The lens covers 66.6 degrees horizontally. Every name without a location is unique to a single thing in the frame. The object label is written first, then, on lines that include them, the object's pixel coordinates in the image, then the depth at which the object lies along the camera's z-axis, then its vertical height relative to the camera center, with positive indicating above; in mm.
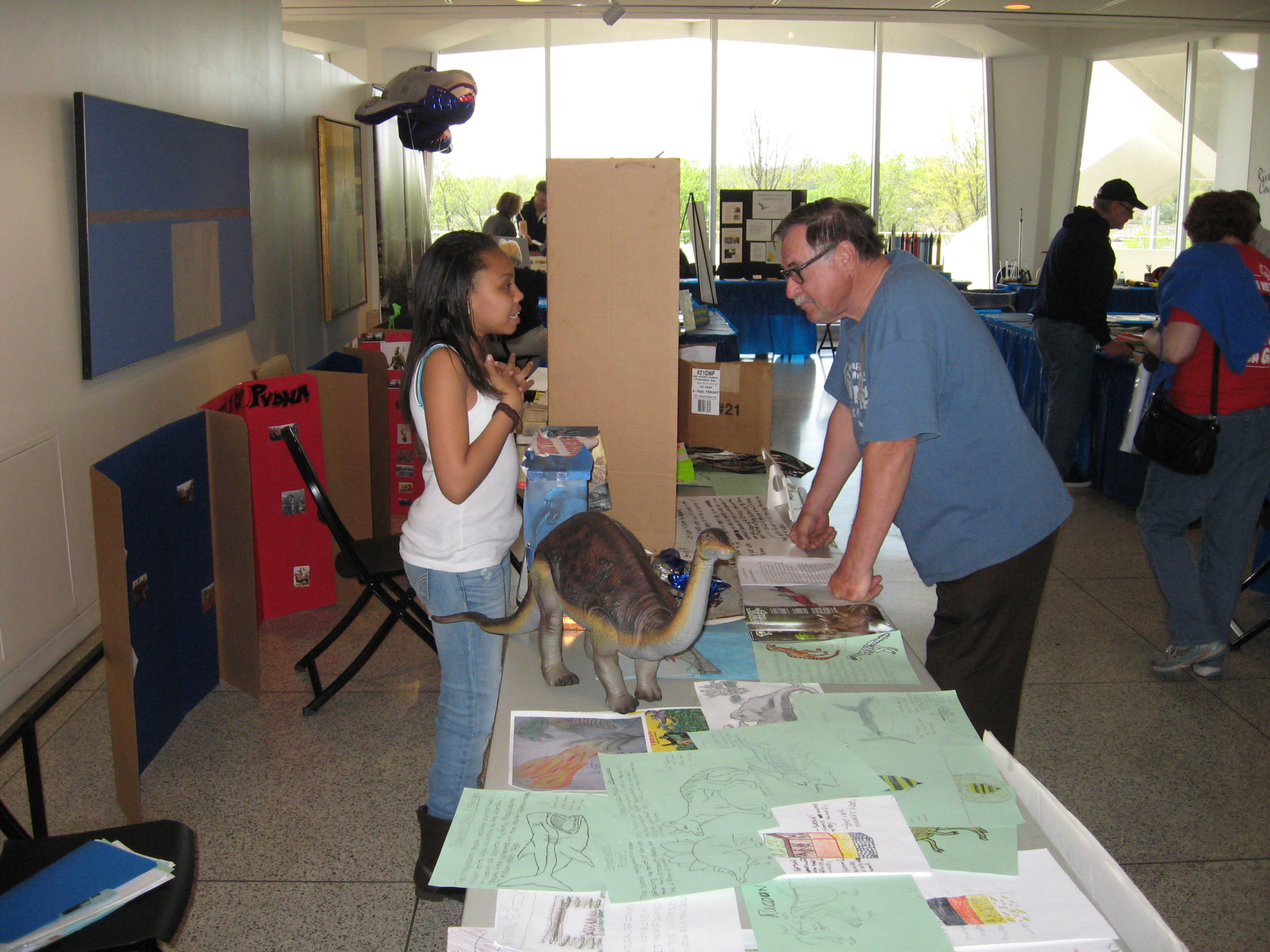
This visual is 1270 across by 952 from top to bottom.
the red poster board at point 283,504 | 3406 -766
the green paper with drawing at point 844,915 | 944 -620
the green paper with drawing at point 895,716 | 1298 -584
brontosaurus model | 1251 -432
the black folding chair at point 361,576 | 2814 -845
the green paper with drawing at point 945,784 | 1132 -594
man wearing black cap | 4895 -57
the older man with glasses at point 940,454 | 1546 -271
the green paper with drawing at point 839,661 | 1499 -586
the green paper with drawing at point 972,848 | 1058 -613
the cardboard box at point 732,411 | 2963 -369
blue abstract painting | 3246 +219
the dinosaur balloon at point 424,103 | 6051 +1149
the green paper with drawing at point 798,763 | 1165 -587
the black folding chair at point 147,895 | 1384 -912
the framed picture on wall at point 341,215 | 5930 +463
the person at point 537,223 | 7840 +570
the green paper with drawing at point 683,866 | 1007 -607
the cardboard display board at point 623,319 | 2064 -64
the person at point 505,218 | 8102 +600
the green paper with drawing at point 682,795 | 1100 -594
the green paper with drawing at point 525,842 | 1019 -605
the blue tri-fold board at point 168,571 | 2342 -732
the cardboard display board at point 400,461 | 4453 -788
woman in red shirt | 2871 -369
